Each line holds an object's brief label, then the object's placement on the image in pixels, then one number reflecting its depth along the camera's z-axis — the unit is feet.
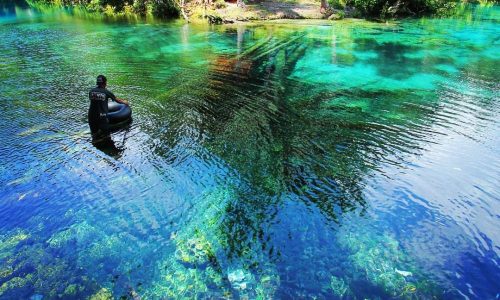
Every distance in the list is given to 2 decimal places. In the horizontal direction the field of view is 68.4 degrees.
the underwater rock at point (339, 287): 22.36
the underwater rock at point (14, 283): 22.38
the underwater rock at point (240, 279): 22.68
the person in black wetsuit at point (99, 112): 38.65
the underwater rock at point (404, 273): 23.60
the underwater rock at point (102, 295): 21.89
